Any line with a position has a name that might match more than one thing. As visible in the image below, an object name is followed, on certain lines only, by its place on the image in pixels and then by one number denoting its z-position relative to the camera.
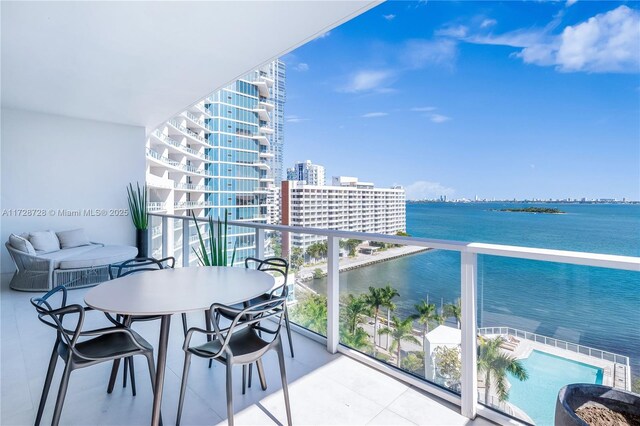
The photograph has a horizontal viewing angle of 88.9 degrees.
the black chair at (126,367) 2.09
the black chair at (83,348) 1.58
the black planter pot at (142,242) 6.60
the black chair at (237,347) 1.63
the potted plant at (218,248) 4.00
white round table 1.69
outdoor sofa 4.70
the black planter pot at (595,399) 1.25
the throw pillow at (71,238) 5.62
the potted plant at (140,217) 6.60
